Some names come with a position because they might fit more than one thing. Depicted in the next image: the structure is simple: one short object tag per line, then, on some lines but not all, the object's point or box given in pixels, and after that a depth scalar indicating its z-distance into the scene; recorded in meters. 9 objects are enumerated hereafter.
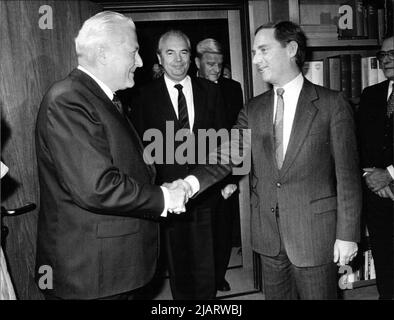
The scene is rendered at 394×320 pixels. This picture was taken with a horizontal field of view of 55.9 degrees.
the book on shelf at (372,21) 2.82
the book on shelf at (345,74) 2.79
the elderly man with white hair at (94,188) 1.40
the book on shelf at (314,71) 2.79
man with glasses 2.52
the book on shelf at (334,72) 2.78
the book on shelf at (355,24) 2.80
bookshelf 2.70
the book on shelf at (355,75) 2.80
